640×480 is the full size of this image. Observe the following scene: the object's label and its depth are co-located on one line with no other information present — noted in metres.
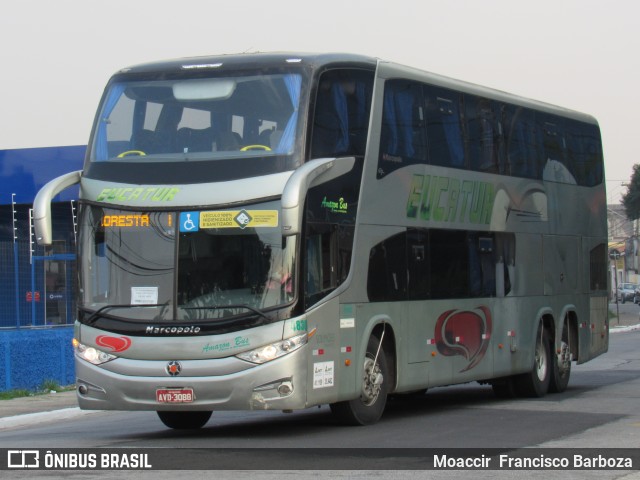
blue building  22.06
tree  112.36
